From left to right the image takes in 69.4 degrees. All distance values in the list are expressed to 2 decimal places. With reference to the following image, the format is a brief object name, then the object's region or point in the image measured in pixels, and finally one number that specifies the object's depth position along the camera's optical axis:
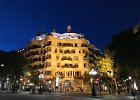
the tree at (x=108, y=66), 22.02
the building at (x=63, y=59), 41.06
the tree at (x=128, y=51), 15.20
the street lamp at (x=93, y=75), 18.20
